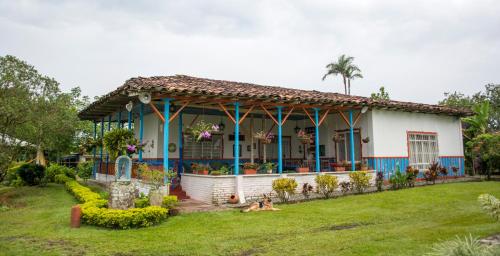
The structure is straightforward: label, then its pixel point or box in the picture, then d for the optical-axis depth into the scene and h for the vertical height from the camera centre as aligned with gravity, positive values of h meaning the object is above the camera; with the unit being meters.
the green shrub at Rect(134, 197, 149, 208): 9.02 -0.98
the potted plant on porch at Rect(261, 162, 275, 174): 11.96 -0.20
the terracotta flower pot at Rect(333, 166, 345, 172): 13.52 -0.30
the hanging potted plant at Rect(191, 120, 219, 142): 10.94 +0.94
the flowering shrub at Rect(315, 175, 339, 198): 11.27 -0.69
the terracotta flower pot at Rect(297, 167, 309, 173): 12.69 -0.30
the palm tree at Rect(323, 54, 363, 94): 36.56 +8.85
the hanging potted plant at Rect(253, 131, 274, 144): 11.97 +0.76
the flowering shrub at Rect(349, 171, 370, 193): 12.11 -0.66
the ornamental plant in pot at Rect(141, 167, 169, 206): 8.82 -0.57
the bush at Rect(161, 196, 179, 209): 8.83 -0.94
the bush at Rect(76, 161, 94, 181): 17.33 -0.37
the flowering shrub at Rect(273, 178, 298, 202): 10.55 -0.74
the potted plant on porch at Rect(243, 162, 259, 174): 11.31 -0.21
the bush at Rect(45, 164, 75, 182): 19.08 -0.44
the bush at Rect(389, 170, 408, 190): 13.05 -0.74
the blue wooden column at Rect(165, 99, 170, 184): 10.12 +0.85
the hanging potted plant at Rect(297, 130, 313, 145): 12.89 +0.80
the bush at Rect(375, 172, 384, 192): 12.69 -0.77
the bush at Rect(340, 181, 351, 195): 11.95 -0.85
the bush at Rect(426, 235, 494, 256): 2.80 -0.70
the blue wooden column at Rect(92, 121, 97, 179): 19.03 -0.28
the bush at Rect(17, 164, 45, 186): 17.12 -0.43
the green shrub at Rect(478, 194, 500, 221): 4.20 -0.53
